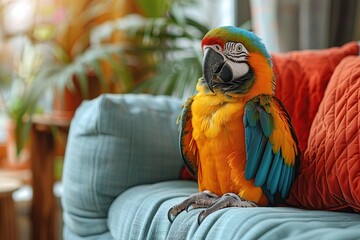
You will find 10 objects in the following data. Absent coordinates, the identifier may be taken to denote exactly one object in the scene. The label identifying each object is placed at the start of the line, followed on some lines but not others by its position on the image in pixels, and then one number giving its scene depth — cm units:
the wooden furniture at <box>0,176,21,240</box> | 228
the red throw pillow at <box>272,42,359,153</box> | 180
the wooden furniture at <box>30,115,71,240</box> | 256
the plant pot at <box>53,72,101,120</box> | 258
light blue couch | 169
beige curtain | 235
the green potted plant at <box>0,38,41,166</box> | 287
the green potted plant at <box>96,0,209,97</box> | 237
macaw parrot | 148
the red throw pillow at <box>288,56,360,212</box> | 151
